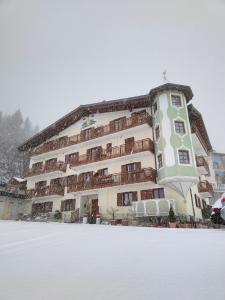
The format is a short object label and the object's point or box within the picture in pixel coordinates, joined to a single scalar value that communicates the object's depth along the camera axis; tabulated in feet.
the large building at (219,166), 149.48
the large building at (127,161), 62.39
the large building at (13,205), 90.43
